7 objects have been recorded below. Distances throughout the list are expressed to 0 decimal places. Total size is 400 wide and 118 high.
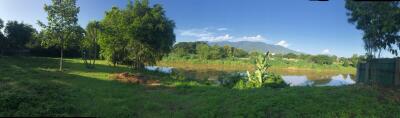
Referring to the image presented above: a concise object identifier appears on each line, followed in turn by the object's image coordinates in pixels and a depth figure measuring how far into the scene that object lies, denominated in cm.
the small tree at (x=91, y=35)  3604
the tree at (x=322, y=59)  9657
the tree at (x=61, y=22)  2495
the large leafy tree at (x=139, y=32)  2955
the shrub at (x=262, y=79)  2050
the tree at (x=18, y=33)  4625
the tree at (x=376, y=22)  1498
